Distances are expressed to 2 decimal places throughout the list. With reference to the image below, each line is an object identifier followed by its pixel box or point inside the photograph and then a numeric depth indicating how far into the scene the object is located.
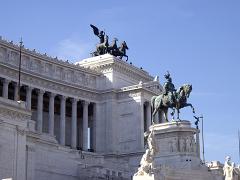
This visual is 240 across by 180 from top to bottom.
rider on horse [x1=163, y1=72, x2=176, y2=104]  58.91
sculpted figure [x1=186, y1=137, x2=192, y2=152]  56.01
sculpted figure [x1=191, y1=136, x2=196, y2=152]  56.34
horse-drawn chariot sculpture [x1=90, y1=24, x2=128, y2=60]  94.38
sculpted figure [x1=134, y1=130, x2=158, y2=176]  46.66
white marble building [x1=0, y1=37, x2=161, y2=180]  78.88
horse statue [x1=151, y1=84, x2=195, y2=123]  58.62
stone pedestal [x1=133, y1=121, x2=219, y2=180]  55.03
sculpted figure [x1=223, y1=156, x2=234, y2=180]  52.03
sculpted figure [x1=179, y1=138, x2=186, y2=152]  55.94
